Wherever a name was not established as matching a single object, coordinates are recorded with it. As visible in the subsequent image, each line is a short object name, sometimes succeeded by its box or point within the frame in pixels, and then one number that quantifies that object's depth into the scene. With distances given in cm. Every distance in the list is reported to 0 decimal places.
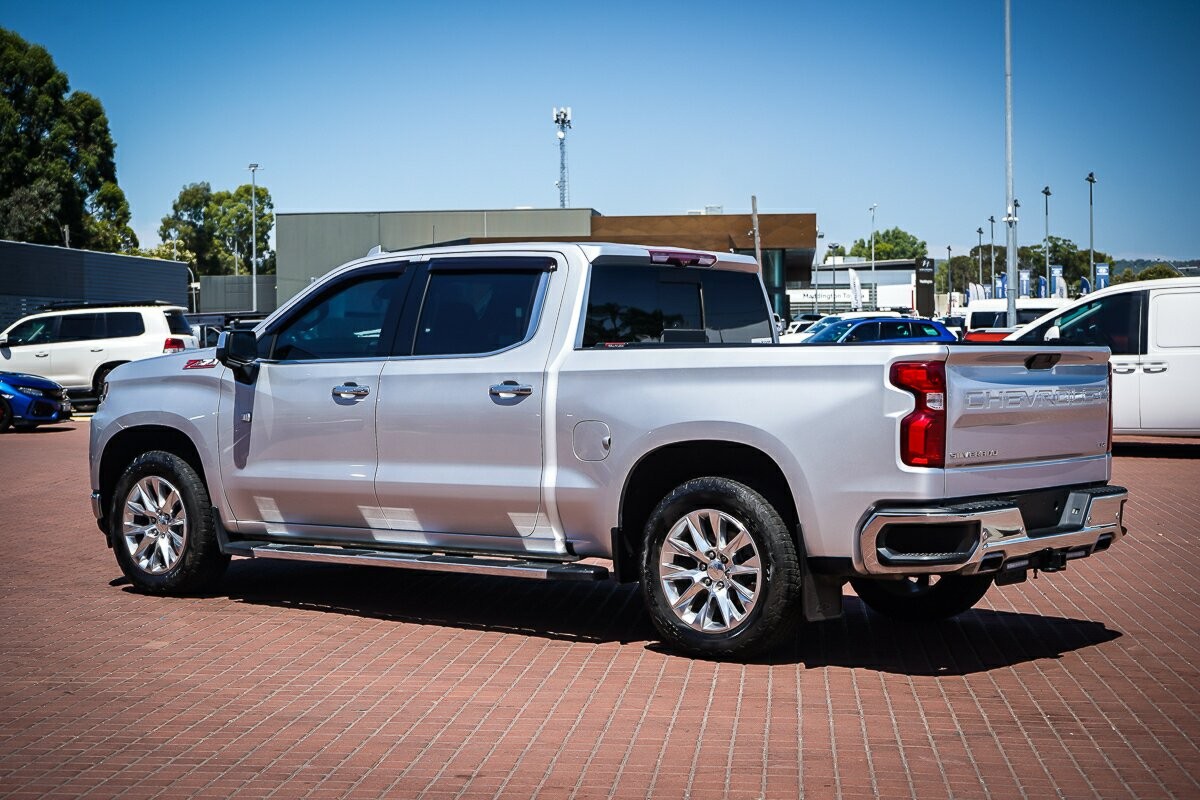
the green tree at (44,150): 7688
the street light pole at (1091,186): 10804
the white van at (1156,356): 1783
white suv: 2852
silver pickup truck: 661
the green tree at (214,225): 14938
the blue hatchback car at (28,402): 2470
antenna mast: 7369
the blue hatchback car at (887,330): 2927
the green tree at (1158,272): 12734
